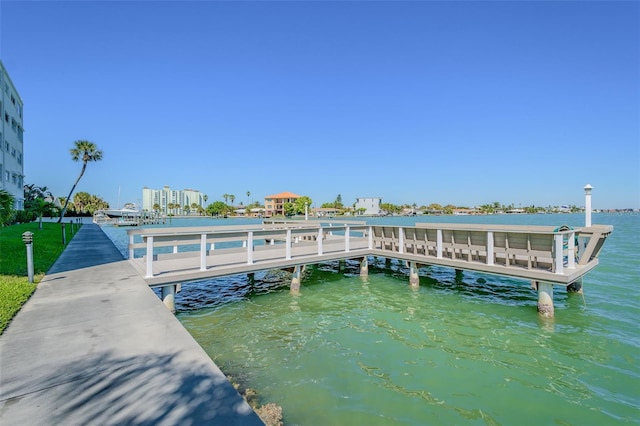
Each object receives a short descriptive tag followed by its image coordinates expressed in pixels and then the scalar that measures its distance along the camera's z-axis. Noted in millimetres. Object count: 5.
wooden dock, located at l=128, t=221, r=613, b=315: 8047
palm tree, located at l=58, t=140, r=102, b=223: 41219
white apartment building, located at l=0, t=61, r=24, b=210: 27844
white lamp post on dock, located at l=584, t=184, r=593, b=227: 9992
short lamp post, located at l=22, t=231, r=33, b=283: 7207
